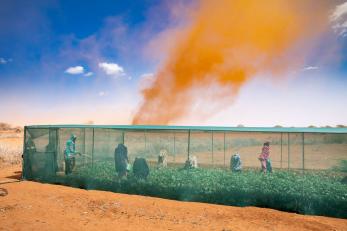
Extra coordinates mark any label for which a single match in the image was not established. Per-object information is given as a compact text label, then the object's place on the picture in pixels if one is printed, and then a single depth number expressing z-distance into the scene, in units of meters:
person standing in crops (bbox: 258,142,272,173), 11.97
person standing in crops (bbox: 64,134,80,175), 13.87
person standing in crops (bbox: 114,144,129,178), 12.62
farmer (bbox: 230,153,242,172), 12.31
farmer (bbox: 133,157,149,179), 12.09
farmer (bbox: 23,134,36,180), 14.31
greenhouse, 9.76
